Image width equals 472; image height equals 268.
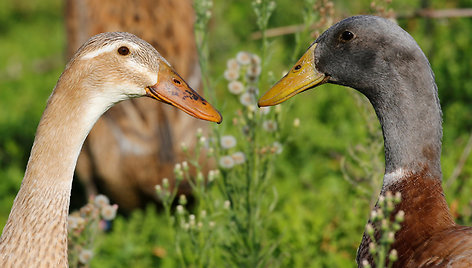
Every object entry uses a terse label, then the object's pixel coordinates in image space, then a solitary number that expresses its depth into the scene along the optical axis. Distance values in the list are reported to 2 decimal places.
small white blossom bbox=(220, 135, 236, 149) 7.35
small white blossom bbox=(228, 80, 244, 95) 7.50
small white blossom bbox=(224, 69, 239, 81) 7.57
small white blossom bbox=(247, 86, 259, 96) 7.43
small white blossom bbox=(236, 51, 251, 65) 7.46
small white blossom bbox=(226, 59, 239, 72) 7.64
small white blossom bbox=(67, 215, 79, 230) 6.87
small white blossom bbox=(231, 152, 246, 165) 7.29
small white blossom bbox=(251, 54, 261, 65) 7.55
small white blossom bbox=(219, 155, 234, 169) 7.18
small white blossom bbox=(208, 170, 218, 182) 6.94
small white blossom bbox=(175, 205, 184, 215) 6.62
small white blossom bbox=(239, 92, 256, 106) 7.32
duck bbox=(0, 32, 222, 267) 5.52
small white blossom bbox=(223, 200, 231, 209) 6.94
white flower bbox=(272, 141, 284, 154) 7.18
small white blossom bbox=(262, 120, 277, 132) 7.33
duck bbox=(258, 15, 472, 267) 5.64
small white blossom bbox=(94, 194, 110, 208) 7.09
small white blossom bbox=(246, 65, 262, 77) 7.51
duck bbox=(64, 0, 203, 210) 9.84
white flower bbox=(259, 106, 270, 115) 7.27
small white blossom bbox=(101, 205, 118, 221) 6.97
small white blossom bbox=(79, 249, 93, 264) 6.94
